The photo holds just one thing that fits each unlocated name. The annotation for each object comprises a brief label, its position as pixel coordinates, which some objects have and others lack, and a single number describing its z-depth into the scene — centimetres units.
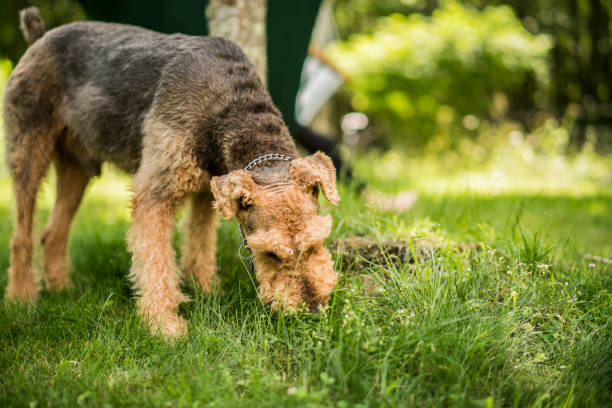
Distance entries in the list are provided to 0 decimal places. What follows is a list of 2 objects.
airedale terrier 261
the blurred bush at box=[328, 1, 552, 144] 1178
